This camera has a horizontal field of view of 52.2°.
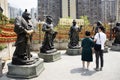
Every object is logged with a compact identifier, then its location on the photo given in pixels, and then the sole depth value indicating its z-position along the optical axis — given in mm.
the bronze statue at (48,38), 5818
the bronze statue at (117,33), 7795
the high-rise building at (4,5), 14940
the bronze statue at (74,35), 6862
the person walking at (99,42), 4626
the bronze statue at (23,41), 4172
